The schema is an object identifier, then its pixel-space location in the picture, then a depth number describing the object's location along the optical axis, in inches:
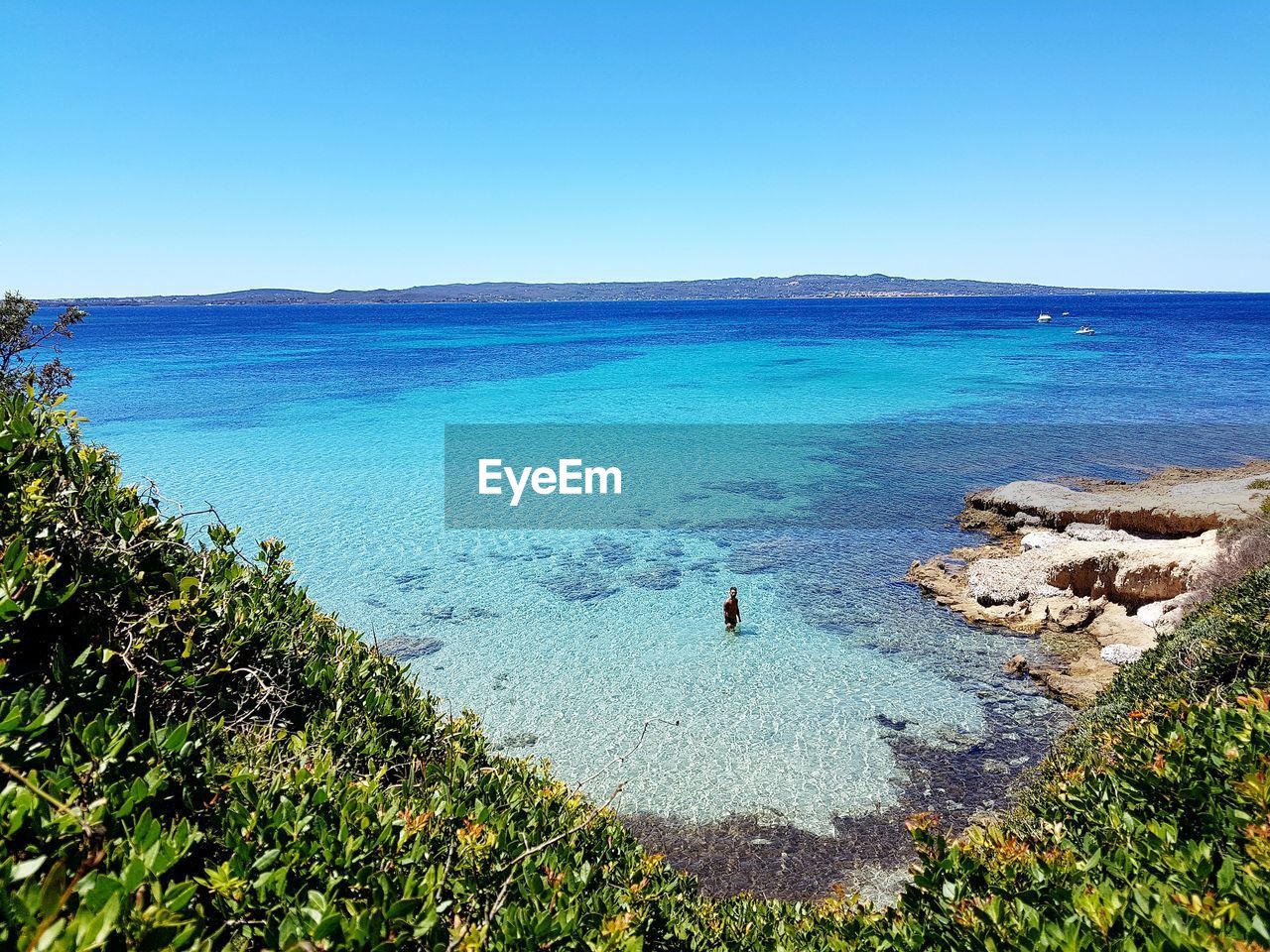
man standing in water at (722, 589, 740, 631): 593.9
